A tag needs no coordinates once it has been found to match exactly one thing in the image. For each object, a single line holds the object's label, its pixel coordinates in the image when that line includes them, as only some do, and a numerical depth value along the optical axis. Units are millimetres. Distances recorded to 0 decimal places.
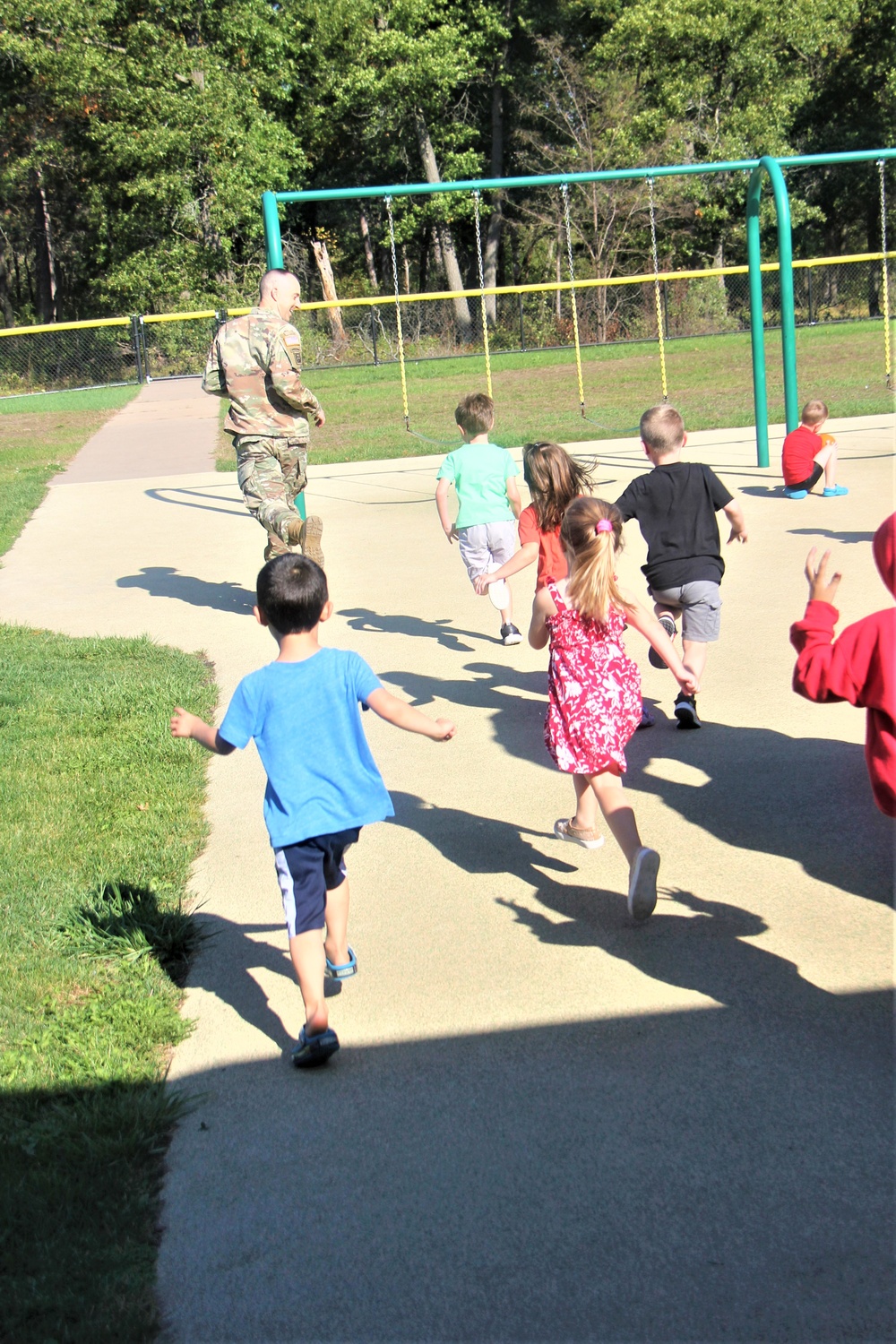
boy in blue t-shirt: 3332
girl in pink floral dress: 4133
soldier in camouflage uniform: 8148
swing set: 11594
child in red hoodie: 2781
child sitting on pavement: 10836
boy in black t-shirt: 5504
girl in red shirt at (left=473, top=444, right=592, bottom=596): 5598
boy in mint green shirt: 7098
